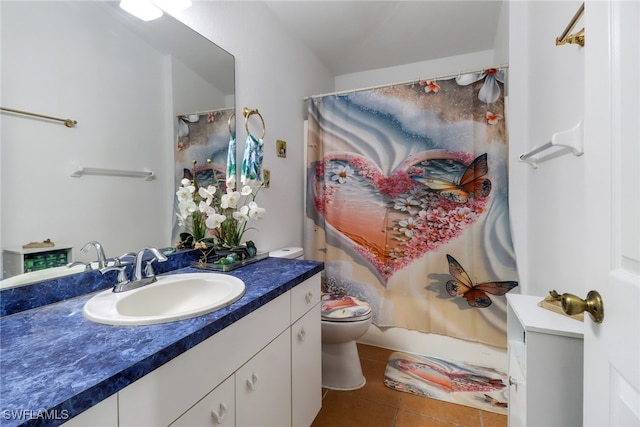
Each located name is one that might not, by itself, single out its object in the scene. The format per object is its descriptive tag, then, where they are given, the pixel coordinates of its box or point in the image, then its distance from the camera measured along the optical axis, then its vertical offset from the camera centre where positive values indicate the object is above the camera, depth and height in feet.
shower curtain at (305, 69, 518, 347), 5.95 +0.16
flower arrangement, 4.33 -0.09
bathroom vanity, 1.61 -1.12
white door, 1.60 +0.02
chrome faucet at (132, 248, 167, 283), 3.38 -0.60
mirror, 2.66 +1.05
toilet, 5.47 -2.59
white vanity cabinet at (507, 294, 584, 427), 2.73 -1.62
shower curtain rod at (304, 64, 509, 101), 5.76 +2.97
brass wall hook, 2.89 +1.87
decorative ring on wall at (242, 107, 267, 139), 5.50 +1.90
